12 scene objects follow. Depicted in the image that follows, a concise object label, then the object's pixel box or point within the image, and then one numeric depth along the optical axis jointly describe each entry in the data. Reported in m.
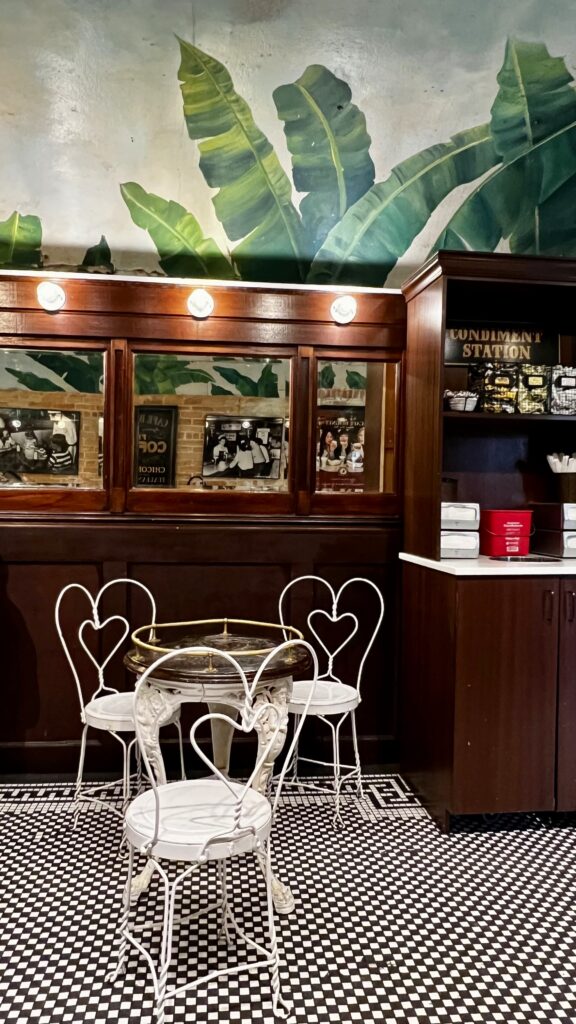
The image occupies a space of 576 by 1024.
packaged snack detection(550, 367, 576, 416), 3.61
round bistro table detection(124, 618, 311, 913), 2.41
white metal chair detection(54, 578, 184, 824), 3.00
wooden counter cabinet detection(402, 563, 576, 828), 3.16
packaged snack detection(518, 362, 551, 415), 3.64
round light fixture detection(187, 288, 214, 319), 3.68
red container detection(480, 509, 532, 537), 3.64
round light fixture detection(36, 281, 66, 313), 3.62
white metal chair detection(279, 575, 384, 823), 3.25
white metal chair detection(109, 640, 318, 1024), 1.97
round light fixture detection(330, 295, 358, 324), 3.76
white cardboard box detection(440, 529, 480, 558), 3.51
